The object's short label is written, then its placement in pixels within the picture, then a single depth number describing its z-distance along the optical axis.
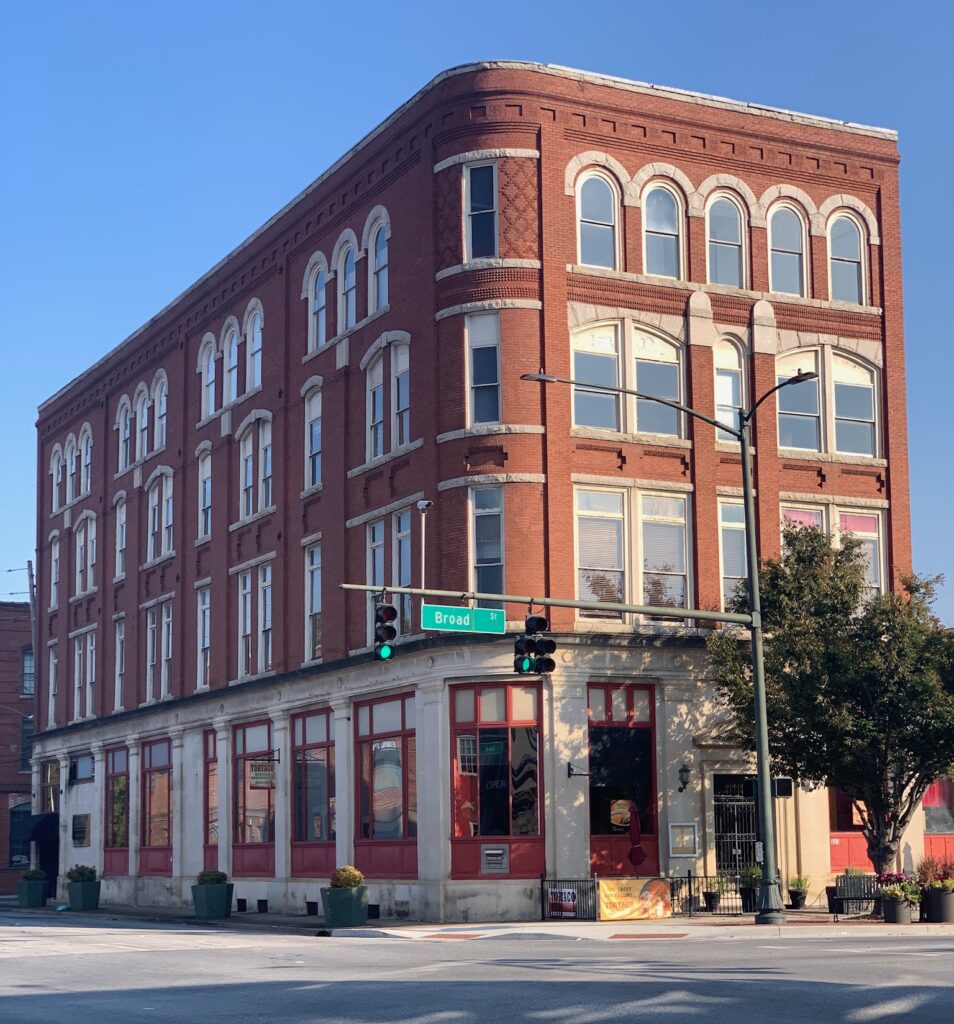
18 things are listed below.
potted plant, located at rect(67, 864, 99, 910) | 53.03
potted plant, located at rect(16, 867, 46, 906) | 58.25
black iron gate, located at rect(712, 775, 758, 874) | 38.81
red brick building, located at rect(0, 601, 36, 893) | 76.56
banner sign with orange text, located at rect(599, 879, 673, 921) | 33.97
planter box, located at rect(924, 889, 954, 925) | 31.80
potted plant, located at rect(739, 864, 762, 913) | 35.84
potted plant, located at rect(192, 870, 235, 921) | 44.41
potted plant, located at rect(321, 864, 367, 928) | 35.62
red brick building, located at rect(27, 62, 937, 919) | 37.50
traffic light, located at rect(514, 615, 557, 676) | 30.28
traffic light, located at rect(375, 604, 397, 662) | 28.64
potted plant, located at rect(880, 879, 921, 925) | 31.70
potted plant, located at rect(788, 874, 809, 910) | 37.16
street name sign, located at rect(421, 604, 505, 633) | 30.77
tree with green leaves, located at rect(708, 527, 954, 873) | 33.97
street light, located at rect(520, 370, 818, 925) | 31.61
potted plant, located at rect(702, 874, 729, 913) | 36.12
